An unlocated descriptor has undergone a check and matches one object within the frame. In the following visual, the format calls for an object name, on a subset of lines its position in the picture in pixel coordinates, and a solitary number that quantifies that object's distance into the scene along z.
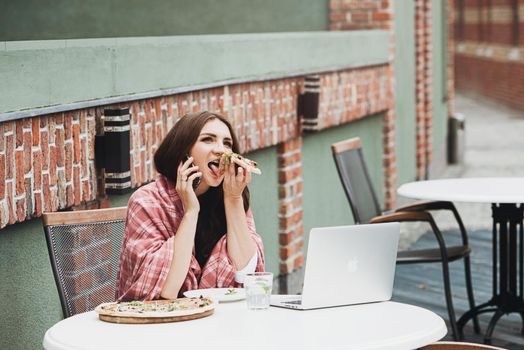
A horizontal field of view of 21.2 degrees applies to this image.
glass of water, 4.17
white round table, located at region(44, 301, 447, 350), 3.71
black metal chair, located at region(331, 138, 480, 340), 7.38
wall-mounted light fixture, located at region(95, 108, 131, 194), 5.78
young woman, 4.48
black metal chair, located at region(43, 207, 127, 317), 4.77
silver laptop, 4.03
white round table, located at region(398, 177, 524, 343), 7.31
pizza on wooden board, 4.01
